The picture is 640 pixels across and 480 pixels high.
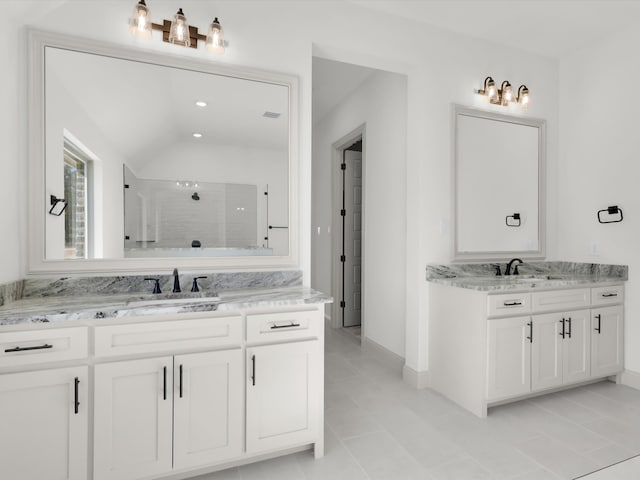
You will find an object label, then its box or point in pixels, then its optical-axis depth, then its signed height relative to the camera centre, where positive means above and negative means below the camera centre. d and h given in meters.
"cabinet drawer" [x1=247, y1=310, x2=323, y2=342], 1.86 -0.47
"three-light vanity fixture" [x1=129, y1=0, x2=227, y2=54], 2.04 +1.19
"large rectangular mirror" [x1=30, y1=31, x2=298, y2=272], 1.97 +0.45
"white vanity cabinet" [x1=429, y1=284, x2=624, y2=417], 2.46 -0.76
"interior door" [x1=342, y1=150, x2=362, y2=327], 4.72 +0.00
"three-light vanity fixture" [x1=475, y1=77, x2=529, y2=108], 3.11 +1.23
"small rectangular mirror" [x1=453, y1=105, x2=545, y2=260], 3.09 +0.45
